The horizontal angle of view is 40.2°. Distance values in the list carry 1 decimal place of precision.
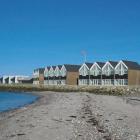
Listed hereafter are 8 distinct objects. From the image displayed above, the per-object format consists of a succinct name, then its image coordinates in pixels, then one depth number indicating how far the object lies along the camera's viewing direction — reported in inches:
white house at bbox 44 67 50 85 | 2557.4
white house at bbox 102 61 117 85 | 1915.4
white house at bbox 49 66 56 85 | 2473.2
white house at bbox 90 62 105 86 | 2010.5
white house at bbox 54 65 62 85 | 2388.5
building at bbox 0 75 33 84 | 3505.0
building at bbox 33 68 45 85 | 2668.5
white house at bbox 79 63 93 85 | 2103.0
